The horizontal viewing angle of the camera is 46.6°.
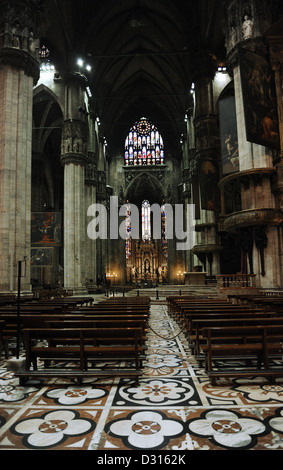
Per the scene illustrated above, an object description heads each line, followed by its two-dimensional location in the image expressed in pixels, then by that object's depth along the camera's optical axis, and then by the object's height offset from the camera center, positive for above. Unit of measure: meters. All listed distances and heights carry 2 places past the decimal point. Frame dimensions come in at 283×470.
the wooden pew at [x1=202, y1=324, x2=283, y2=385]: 4.25 -1.06
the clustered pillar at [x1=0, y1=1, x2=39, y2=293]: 14.22 +6.46
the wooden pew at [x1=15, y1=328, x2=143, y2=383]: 4.36 -1.08
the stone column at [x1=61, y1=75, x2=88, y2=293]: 24.92 +7.04
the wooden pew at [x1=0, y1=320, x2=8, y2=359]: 5.83 -1.18
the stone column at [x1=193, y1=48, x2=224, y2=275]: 26.31 +10.83
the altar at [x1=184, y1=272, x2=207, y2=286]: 24.25 -0.72
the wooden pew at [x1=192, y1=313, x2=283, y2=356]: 4.80 -0.80
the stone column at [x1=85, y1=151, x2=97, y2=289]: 31.03 +6.87
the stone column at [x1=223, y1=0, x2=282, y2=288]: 14.67 +4.15
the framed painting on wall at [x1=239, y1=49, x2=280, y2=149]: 14.33 +7.54
